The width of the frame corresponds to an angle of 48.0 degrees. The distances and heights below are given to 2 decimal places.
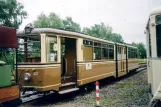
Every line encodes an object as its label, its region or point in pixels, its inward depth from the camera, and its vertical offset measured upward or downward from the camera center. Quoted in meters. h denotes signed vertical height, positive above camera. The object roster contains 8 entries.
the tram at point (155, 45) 5.32 +0.32
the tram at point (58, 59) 7.12 -0.12
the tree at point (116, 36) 73.68 +8.44
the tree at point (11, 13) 21.69 +5.62
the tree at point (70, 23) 62.68 +11.77
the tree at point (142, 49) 57.51 +2.41
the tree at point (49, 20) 45.89 +9.48
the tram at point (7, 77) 4.94 -0.57
